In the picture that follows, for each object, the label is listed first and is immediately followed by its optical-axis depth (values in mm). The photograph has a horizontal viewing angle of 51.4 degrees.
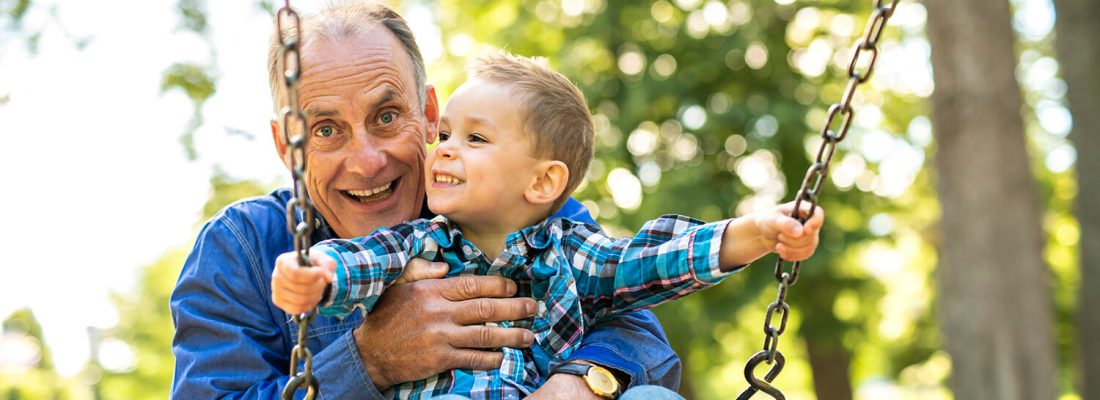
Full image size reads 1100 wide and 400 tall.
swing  2311
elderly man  2771
